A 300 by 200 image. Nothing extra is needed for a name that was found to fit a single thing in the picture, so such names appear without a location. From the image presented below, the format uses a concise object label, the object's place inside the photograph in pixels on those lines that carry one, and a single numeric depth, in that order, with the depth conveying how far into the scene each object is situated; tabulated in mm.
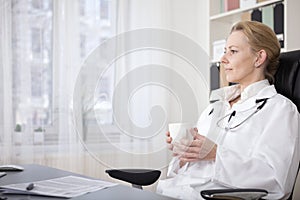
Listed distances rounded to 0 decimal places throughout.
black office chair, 1648
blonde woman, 1479
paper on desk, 1131
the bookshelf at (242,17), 2480
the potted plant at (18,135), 2428
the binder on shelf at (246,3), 2711
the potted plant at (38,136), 2484
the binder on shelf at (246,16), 2781
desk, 1094
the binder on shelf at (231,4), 2867
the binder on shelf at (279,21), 2525
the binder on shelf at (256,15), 2680
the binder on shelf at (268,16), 2596
